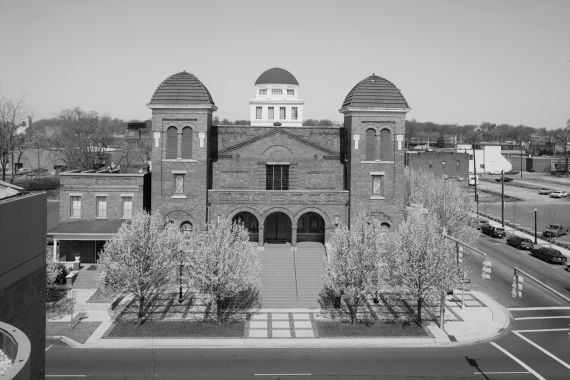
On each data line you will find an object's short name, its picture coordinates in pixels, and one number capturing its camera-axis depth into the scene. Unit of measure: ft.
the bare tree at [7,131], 246.47
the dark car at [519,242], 179.93
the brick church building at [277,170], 144.87
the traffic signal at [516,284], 77.13
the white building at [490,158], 429.79
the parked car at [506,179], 379.86
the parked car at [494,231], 200.85
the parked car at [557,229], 204.95
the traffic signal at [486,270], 87.86
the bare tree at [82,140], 287.28
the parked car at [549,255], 160.66
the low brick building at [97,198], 146.51
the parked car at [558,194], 302.25
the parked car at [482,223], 215.92
